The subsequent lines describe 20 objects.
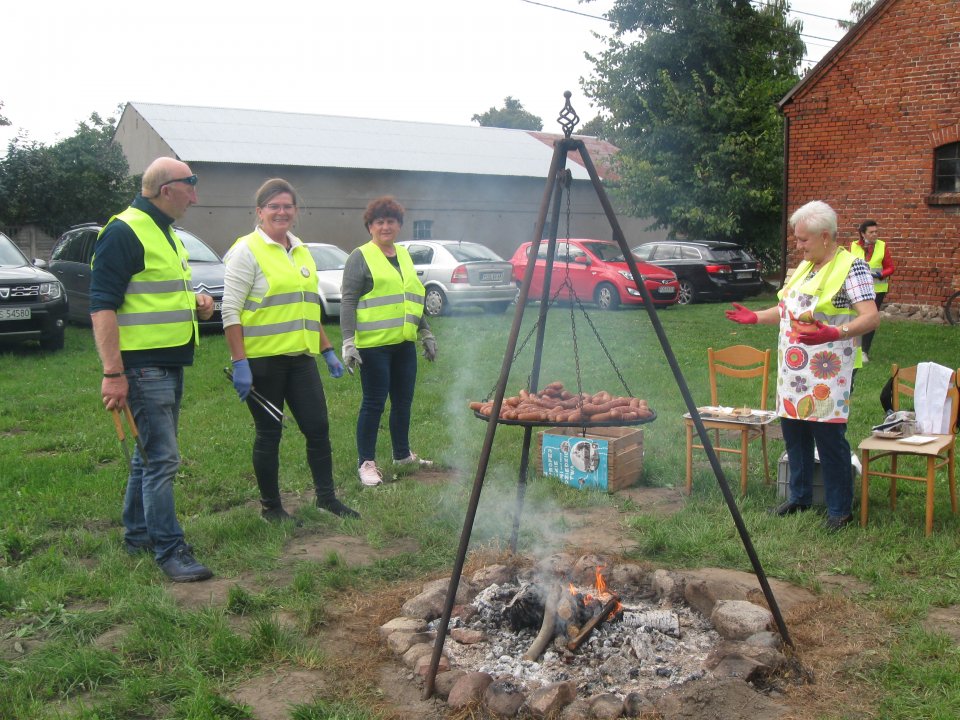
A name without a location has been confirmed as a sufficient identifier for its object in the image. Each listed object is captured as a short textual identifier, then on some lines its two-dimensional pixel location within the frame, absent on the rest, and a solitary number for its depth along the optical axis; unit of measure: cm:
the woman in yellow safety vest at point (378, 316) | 607
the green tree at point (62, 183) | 2130
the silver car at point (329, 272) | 1469
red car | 1678
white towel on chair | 546
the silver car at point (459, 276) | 1539
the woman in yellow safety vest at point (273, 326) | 493
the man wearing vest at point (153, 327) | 426
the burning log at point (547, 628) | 371
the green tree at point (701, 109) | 2219
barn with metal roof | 2505
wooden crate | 609
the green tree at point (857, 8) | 4059
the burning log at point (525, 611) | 398
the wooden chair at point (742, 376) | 595
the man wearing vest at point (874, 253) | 1066
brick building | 1400
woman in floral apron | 494
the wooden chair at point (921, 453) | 506
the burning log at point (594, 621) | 374
